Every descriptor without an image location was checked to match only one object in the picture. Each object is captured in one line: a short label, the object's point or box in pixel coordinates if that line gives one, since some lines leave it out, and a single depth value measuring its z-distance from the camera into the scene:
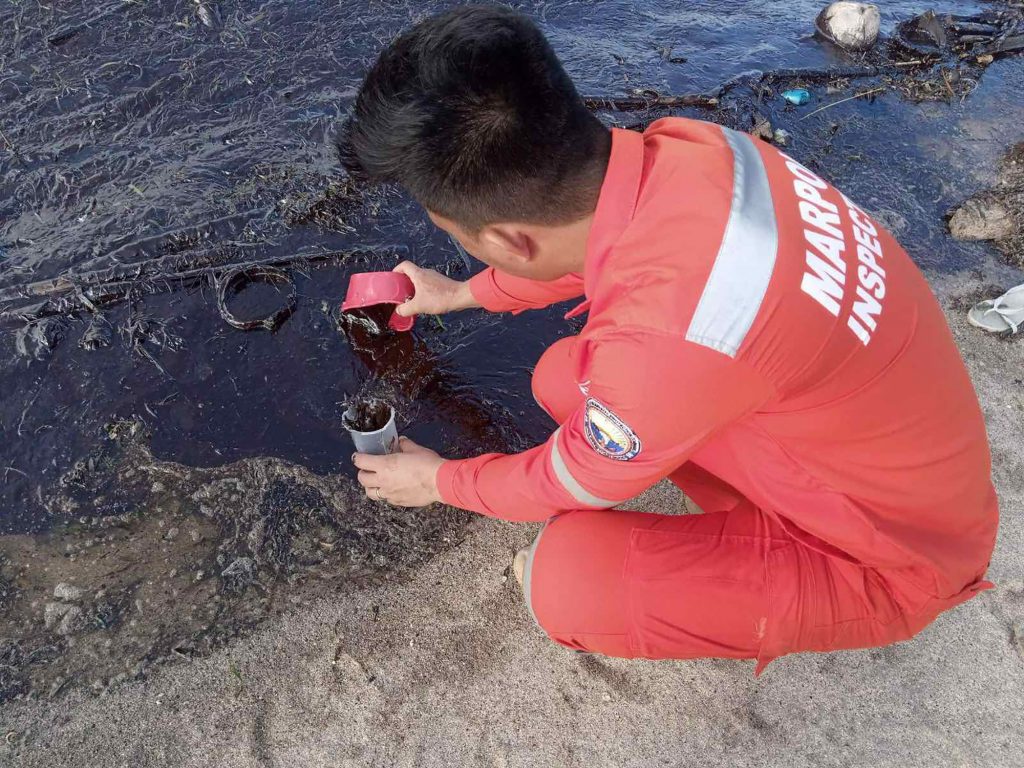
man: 1.27
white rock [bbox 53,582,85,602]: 2.01
